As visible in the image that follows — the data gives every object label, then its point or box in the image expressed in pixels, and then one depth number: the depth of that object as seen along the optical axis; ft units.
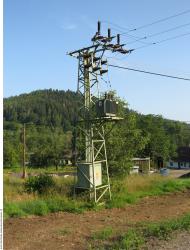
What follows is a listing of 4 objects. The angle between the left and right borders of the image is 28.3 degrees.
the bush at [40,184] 53.21
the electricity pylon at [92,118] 51.01
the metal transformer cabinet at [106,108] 50.39
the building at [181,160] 342.23
